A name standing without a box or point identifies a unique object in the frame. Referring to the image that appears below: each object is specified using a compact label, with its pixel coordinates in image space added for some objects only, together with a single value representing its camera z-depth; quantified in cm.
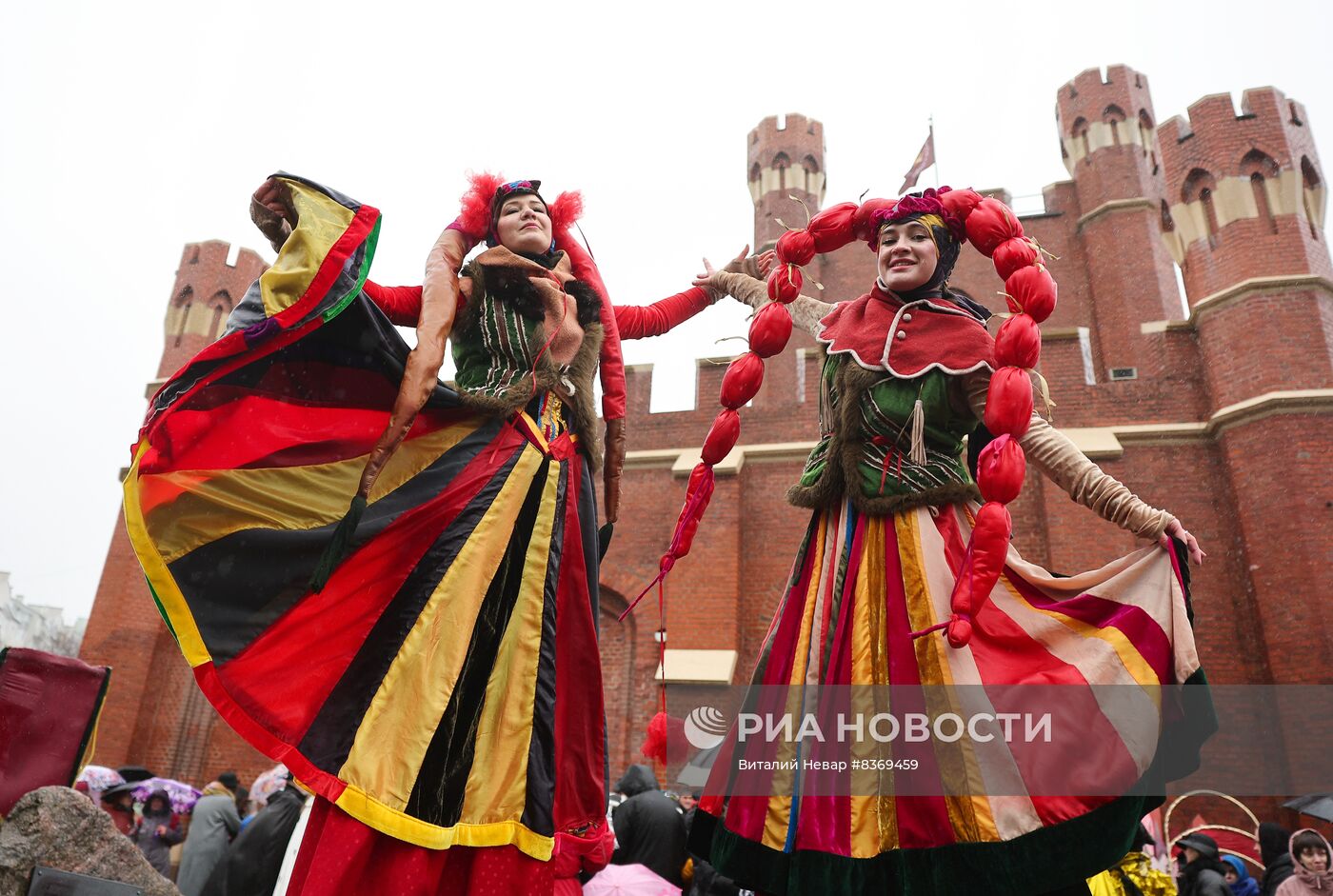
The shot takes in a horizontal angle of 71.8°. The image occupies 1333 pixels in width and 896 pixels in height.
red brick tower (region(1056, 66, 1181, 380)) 1579
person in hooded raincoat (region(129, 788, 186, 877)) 673
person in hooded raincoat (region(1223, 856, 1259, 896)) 629
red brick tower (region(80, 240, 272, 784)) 1329
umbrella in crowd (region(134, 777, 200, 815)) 748
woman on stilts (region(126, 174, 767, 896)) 251
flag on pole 692
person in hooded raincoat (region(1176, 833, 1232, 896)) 546
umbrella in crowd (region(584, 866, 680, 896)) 417
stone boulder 304
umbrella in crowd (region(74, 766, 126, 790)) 685
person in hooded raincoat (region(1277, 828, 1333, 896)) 530
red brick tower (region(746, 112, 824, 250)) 1750
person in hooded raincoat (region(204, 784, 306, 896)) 421
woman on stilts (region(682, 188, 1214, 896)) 237
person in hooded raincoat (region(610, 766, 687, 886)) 530
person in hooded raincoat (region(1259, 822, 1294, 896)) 607
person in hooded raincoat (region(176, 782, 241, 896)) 601
